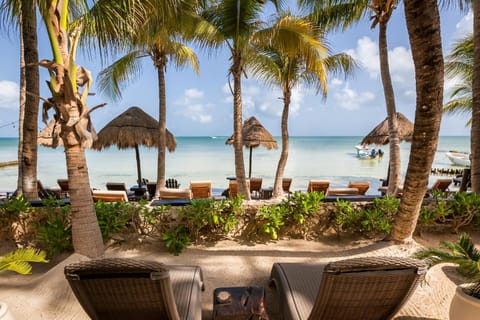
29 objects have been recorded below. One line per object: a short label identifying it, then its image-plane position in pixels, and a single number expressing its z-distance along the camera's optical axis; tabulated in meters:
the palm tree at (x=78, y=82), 2.98
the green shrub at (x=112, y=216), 3.86
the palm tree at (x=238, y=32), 5.20
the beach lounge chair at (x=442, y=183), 8.34
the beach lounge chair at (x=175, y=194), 6.68
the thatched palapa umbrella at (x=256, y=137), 10.56
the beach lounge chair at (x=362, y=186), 8.27
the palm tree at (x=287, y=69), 5.80
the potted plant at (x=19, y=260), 1.90
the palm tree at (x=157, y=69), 8.61
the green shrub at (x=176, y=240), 3.88
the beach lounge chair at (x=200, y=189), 8.02
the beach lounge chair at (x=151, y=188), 9.32
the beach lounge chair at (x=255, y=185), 9.70
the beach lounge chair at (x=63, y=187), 8.98
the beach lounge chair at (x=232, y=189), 8.27
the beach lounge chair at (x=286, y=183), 9.91
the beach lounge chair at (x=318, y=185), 8.44
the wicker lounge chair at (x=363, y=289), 1.78
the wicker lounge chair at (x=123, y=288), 1.71
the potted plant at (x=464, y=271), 1.98
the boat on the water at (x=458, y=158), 24.98
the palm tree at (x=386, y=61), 6.29
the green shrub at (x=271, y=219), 4.10
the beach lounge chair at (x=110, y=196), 6.09
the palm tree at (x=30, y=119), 4.64
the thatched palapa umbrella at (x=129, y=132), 8.77
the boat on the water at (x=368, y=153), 32.16
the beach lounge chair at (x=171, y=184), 10.17
